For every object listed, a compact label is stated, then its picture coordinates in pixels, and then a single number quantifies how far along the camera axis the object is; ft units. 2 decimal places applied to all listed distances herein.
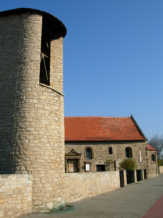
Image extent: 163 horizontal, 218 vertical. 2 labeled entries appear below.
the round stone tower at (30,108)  32.73
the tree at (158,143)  263.49
